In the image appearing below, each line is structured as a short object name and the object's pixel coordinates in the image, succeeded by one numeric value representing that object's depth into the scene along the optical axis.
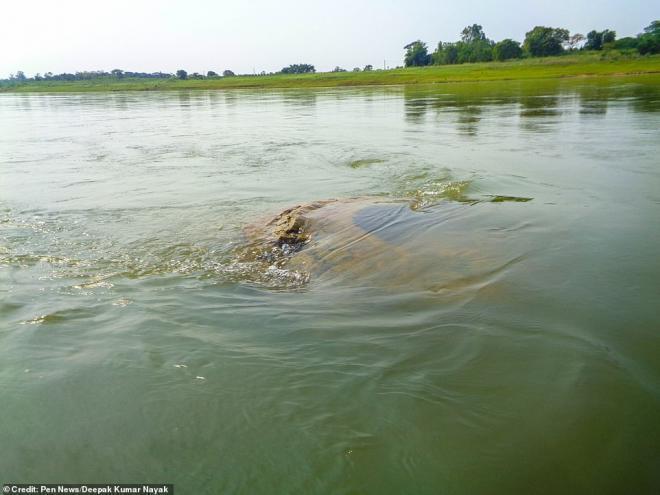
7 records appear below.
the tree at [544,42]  91.81
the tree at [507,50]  93.62
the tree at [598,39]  90.75
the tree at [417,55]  121.75
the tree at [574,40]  100.11
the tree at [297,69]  141.25
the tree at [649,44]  65.00
